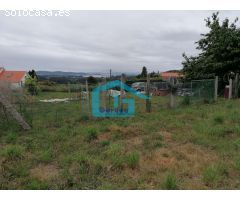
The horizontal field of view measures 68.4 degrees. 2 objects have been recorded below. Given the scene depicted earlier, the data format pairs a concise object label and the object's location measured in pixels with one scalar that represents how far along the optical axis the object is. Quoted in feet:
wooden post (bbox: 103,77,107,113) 20.72
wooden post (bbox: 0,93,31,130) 15.10
